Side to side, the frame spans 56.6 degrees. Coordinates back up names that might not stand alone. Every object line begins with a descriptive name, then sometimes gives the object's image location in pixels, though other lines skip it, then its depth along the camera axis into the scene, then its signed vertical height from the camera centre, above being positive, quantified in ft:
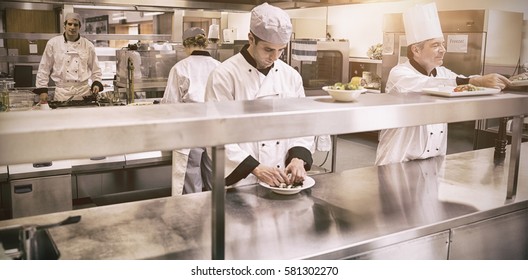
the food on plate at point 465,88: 6.45 -0.31
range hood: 12.87 +1.53
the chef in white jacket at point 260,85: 6.84 -0.38
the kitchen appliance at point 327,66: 17.54 -0.19
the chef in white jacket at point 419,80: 8.07 -0.26
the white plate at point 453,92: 6.01 -0.34
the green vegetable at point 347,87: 5.45 -0.28
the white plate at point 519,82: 7.10 -0.24
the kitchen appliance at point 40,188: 9.75 -2.67
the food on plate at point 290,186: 6.23 -1.59
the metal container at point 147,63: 14.14 -0.18
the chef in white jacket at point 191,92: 11.82 -0.87
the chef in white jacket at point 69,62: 16.46 -0.23
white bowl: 5.24 -0.35
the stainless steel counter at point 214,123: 3.42 -0.53
